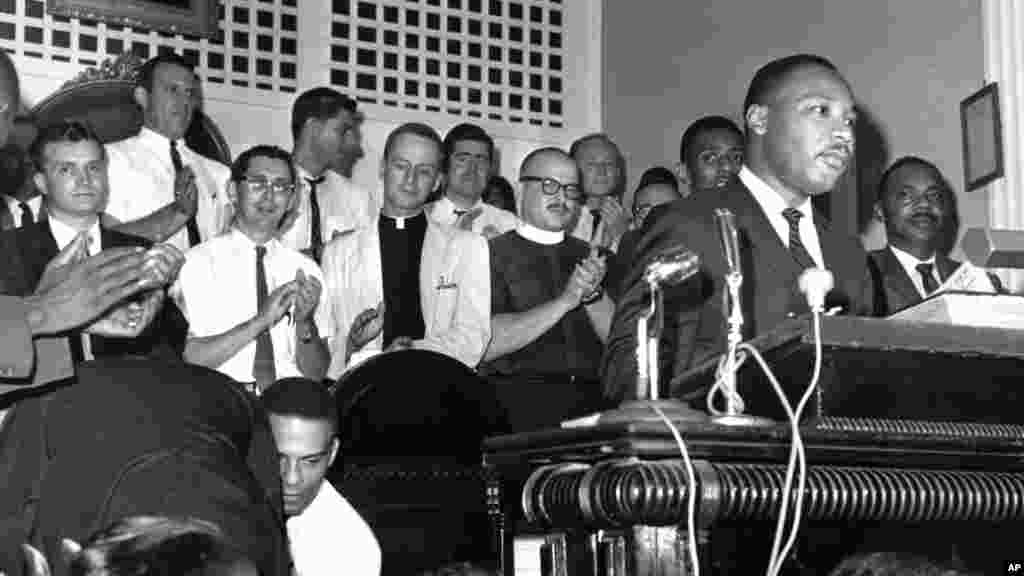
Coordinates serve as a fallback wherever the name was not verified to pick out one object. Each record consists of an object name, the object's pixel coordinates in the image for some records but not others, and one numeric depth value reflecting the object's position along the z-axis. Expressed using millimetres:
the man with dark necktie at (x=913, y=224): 6582
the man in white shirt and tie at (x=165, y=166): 7242
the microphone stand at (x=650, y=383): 2730
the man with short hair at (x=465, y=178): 7672
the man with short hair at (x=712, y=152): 7406
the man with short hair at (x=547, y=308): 6238
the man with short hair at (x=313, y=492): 4359
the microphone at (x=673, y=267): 2959
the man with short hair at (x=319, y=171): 7664
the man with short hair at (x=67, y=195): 5395
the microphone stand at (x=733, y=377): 2746
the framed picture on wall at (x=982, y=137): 7012
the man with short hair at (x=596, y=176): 8070
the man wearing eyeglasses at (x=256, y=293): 5879
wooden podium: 2633
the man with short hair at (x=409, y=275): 6426
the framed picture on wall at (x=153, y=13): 8562
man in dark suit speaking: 3641
